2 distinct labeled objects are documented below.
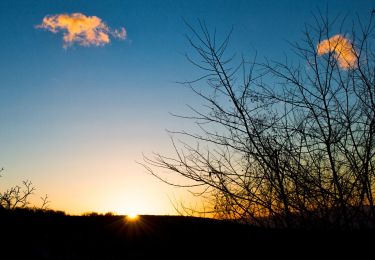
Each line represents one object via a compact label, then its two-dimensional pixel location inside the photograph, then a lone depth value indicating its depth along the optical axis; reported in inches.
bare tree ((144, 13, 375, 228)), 156.0
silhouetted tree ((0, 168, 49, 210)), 550.8
